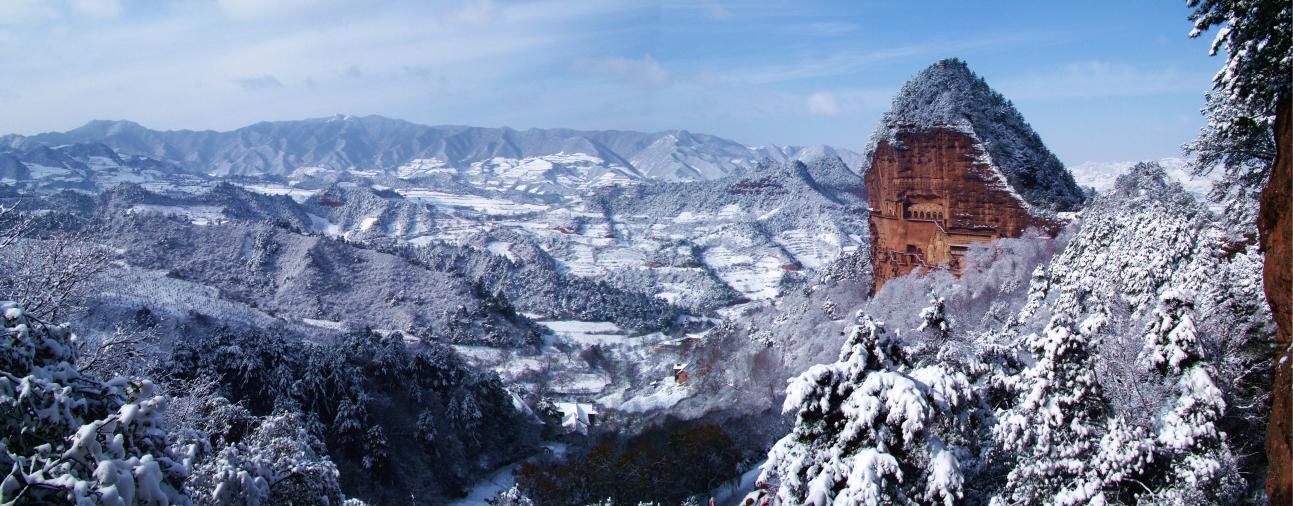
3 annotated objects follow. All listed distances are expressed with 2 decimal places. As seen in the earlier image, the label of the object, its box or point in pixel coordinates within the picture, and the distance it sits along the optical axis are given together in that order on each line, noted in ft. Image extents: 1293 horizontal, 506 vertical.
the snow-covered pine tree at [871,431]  28.94
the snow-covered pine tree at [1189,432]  34.88
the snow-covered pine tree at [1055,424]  37.22
